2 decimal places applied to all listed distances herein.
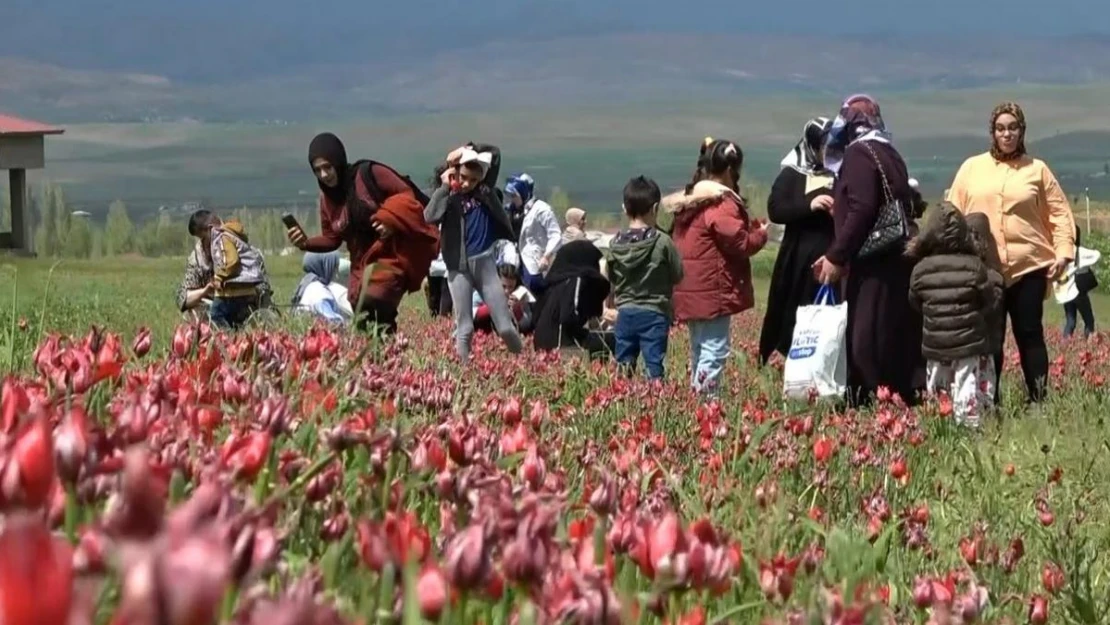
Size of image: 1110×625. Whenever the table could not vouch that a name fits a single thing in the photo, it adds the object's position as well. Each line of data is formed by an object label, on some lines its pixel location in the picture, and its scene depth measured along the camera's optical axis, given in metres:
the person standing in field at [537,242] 29.30
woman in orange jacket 17.77
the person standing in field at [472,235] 20.53
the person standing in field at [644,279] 19.37
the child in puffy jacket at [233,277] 23.39
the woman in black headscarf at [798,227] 19.11
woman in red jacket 19.34
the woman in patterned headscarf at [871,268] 17.47
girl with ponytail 19.03
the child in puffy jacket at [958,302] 16.55
